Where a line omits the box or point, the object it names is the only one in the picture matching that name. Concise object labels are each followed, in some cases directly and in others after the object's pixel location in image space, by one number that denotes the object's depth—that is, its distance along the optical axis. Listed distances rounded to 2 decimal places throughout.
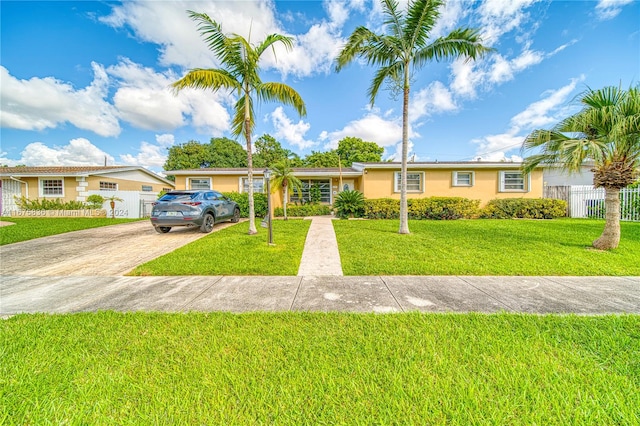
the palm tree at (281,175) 12.32
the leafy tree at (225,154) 37.66
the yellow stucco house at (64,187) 15.26
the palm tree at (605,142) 5.66
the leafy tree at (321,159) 34.97
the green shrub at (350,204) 13.07
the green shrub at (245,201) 13.68
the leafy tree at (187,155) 36.81
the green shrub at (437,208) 12.95
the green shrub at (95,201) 15.02
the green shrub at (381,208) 13.12
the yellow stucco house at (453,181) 14.15
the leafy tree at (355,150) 35.94
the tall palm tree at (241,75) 6.84
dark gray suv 8.23
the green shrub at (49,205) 15.03
